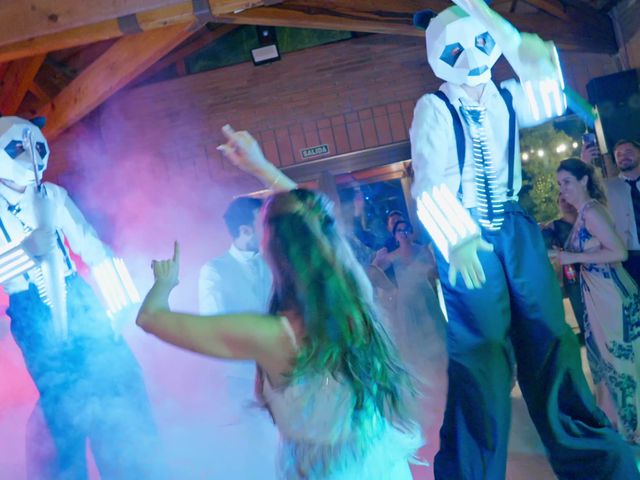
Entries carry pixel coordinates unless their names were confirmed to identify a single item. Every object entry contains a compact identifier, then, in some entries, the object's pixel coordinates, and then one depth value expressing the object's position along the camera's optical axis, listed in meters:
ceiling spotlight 4.35
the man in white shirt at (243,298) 2.60
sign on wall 4.32
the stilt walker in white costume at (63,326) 2.15
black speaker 3.91
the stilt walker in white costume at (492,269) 1.75
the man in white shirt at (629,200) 2.97
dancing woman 1.35
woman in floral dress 2.55
